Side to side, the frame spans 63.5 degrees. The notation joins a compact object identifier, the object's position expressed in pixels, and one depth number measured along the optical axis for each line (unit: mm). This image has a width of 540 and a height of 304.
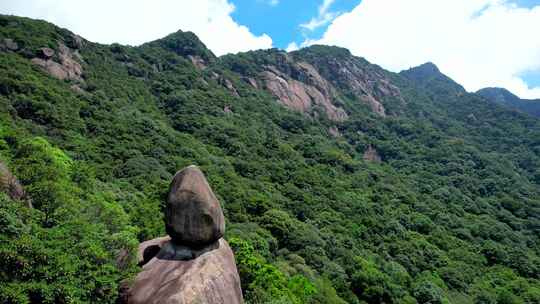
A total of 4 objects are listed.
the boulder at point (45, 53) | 69938
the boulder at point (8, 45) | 68125
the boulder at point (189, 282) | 14133
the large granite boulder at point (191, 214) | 16188
